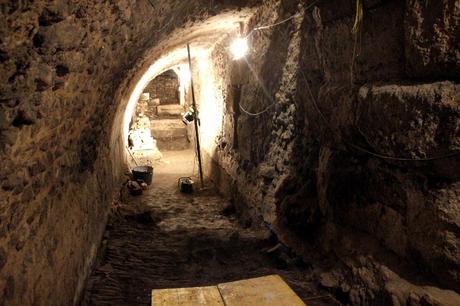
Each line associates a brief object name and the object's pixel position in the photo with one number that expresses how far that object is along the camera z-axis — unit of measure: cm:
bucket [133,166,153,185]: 880
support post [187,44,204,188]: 853
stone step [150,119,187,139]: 1516
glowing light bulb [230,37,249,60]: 631
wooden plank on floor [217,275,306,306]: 235
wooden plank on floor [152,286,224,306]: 236
